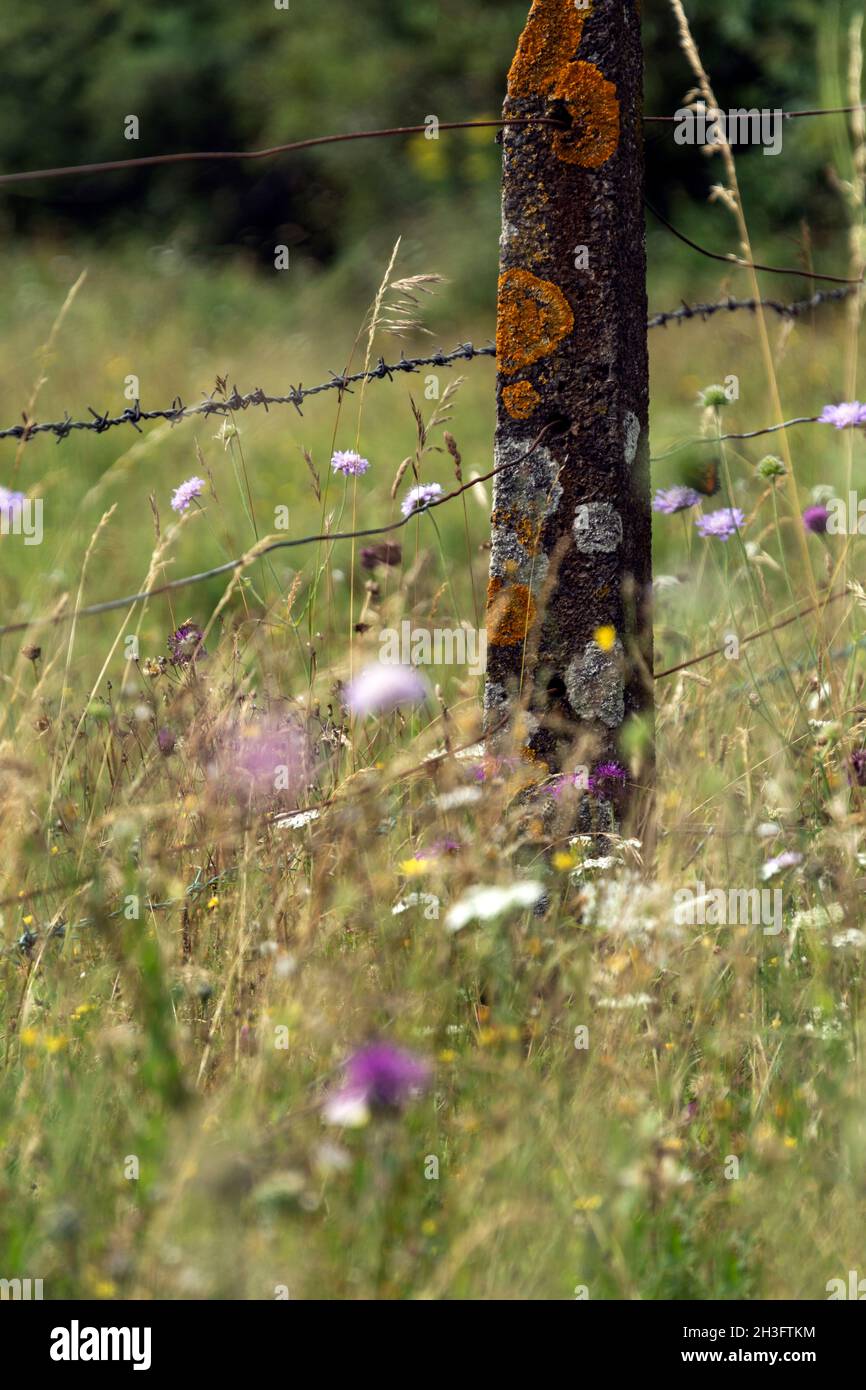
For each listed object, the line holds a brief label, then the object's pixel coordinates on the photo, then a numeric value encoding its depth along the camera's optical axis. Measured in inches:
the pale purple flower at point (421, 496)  214.8
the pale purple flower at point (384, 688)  166.4
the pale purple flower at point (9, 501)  215.6
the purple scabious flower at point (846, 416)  239.1
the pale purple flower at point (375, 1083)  119.7
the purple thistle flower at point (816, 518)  242.7
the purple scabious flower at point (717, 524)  257.4
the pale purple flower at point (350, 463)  225.5
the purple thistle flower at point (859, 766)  192.5
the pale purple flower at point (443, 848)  173.5
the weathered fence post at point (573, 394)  186.5
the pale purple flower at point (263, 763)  191.3
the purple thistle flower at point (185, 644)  212.5
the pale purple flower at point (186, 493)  226.2
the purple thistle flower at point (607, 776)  189.2
